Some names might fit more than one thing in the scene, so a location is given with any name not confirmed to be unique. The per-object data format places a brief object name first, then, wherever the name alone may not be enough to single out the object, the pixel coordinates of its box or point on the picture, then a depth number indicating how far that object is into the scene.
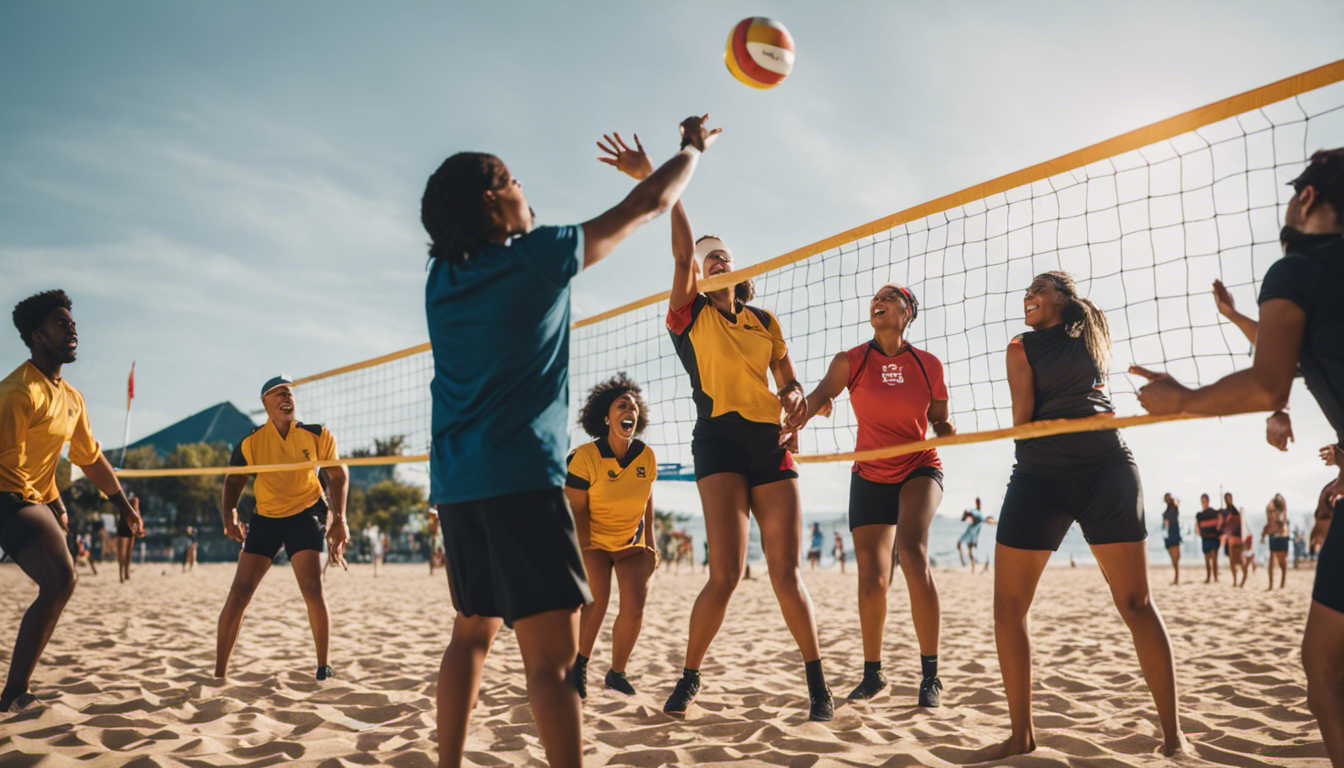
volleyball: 3.05
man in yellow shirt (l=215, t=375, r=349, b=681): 4.41
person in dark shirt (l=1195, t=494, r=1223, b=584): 12.41
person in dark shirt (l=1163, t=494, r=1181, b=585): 12.73
